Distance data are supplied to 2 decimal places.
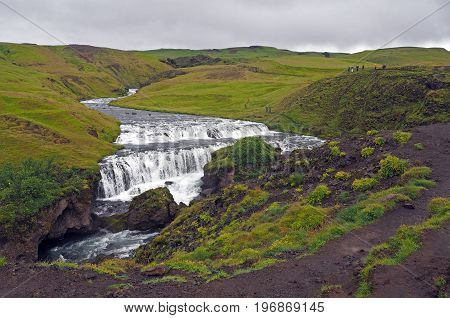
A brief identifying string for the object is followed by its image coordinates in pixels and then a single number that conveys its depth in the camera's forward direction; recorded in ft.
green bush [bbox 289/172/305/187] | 88.02
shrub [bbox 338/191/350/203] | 72.82
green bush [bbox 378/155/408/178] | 76.79
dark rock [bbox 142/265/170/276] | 57.88
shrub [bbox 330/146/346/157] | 91.59
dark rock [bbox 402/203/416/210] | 63.77
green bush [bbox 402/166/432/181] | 73.97
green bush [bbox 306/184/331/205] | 75.77
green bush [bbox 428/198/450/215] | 59.26
